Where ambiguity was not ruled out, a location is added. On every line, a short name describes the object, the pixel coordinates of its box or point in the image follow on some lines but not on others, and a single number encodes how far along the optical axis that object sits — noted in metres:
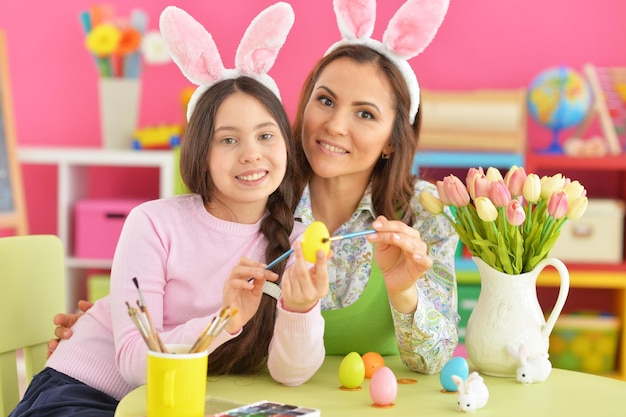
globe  4.76
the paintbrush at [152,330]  1.99
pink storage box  4.85
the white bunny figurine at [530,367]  2.32
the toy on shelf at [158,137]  4.92
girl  2.31
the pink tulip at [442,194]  2.38
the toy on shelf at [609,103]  4.87
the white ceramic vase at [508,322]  2.35
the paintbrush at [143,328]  1.97
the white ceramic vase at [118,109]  4.88
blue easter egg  2.25
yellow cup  1.97
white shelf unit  4.85
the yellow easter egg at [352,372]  2.27
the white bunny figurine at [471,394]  2.14
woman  2.64
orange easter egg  2.36
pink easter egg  2.16
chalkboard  4.83
